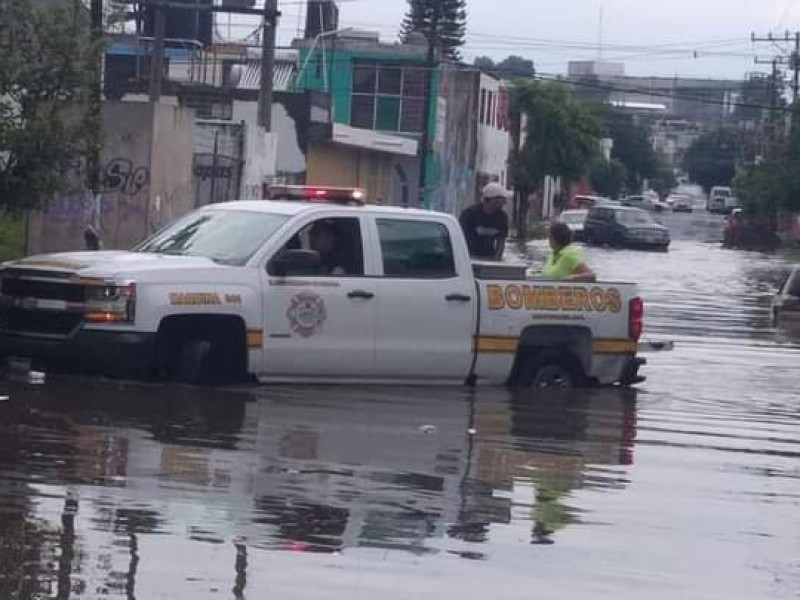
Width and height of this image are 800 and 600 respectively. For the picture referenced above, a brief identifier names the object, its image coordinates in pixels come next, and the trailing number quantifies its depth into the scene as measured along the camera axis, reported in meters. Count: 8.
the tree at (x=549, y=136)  89.44
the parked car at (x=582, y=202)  94.01
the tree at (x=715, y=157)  179.62
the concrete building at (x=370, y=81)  71.19
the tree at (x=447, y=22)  98.18
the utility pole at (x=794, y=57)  103.19
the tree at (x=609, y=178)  127.70
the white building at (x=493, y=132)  83.31
